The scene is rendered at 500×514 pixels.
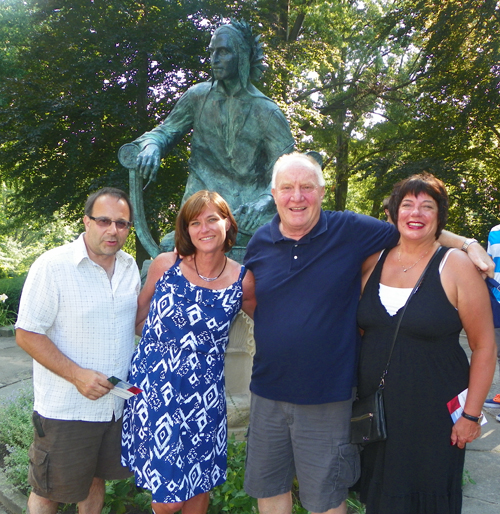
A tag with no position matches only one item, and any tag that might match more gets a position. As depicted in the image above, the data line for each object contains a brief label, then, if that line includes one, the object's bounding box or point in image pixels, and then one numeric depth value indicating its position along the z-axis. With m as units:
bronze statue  3.69
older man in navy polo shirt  1.98
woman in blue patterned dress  2.02
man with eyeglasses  1.99
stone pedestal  3.48
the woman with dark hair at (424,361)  1.88
